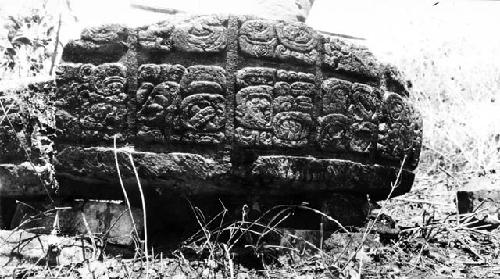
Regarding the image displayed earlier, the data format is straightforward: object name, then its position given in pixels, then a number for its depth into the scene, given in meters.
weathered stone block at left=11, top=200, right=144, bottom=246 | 2.19
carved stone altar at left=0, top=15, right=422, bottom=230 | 2.06
